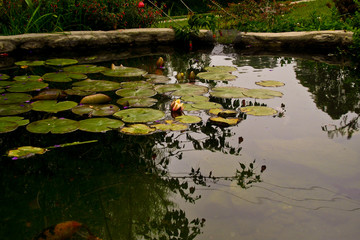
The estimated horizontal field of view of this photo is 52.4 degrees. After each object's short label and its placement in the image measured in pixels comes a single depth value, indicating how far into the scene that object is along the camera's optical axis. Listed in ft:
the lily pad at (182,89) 11.77
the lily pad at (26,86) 11.71
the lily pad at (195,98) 11.09
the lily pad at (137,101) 10.66
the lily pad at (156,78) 13.18
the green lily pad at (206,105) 10.48
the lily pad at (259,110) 10.19
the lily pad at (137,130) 8.77
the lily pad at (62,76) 12.92
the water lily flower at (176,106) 9.98
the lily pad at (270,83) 12.78
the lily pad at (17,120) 9.17
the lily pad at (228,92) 11.43
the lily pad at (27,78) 12.96
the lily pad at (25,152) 7.67
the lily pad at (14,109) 9.79
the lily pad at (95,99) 10.59
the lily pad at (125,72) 13.83
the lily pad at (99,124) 8.89
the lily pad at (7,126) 8.68
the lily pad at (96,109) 9.88
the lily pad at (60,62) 15.52
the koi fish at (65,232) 5.14
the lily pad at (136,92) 11.43
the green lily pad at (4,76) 13.18
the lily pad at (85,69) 14.25
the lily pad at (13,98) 10.57
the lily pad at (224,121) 9.49
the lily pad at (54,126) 8.75
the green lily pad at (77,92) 11.49
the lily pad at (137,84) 12.37
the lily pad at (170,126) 9.08
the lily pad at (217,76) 13.53
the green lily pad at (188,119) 9.51
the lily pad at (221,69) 14.78
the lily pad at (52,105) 10.05
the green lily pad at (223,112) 9.96
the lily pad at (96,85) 11.93
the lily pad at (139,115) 9.48
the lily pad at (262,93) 11.42
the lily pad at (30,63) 15.34
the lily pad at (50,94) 10.99
